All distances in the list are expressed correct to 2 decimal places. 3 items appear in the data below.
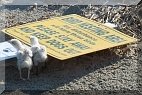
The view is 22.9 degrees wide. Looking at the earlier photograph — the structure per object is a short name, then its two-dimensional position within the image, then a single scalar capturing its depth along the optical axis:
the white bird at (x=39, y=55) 3.54
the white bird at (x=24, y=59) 3.46
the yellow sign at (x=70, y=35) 3.72
